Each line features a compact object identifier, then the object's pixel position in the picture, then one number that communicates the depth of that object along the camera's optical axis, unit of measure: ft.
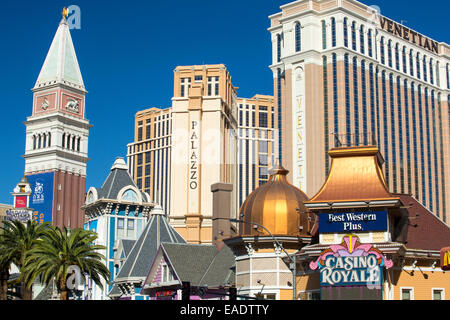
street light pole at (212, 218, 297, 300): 116.97
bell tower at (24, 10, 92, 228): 461.37
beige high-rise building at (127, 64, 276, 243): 466.70
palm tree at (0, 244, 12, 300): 180.78
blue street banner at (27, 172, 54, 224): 450.71
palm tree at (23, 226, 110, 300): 162.61
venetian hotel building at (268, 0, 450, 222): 530.27
